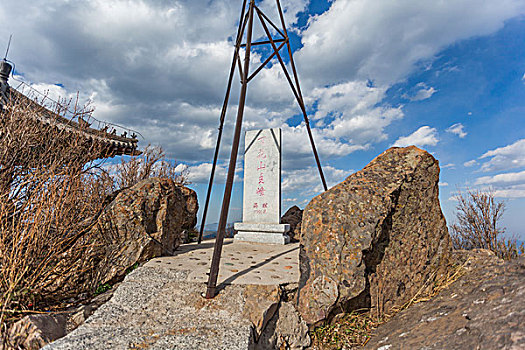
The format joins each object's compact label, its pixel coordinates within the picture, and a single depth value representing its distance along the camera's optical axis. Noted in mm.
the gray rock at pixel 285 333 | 2625
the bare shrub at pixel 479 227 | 5906
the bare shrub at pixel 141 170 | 8188
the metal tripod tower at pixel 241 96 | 3059
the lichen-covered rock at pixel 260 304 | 2581
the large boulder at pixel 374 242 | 2725
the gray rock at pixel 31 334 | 2375
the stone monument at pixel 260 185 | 6758
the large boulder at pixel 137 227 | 3531
